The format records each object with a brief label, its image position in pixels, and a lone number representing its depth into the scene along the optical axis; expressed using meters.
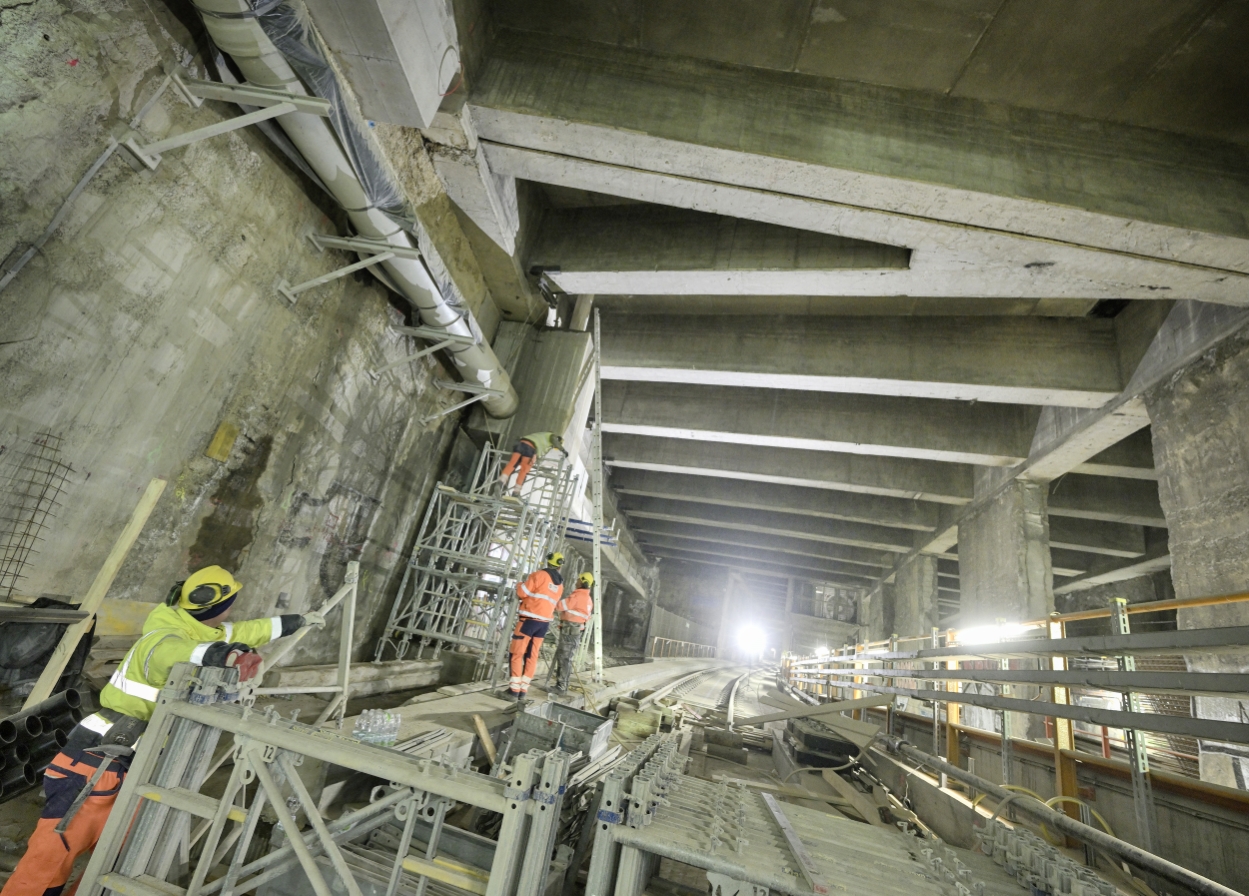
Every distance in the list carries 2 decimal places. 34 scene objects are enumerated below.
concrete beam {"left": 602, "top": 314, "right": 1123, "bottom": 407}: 7.37
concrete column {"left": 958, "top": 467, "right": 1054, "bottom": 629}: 8.84
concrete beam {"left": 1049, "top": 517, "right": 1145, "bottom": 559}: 12.10
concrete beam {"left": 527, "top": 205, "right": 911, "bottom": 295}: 6.51
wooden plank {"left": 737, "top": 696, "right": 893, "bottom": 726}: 6.00
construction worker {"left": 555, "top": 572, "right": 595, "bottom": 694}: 7.71
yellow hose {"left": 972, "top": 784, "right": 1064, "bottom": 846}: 3.70
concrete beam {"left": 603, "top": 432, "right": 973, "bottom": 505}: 11.19
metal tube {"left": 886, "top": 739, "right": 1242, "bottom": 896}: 2.62
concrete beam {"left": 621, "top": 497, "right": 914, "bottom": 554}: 15.24
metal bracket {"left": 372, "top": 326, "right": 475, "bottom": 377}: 6.75
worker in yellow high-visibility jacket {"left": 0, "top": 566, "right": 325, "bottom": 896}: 2.52
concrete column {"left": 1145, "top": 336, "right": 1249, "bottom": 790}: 4.89
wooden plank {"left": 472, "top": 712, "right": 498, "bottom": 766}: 4.68
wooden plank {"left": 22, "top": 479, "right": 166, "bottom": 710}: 3.17
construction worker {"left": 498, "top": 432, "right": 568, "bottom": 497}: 8.15
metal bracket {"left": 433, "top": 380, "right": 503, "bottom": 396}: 7.96
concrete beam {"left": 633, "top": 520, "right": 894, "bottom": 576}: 18.06
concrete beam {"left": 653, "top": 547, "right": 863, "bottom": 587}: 23.28
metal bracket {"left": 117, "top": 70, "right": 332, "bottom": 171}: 3.73
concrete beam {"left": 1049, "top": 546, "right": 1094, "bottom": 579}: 14.99
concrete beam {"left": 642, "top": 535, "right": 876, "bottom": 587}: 21.08
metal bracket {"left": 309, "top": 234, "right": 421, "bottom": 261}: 5.35
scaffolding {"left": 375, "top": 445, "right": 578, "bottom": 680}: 7.75
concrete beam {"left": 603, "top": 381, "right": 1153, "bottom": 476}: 9.30
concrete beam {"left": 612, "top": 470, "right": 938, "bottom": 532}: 13.11
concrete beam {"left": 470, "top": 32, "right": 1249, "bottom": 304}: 4.73
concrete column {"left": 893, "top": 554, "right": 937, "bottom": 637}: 14.33
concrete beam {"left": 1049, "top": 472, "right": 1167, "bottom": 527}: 10.04
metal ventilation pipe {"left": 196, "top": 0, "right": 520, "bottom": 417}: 3.54
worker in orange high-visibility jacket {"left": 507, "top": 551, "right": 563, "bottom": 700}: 6.76
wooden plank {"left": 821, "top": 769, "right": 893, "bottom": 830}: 4.99
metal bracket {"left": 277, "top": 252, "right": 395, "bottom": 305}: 5.15
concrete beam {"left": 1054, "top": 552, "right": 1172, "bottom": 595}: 12.34
